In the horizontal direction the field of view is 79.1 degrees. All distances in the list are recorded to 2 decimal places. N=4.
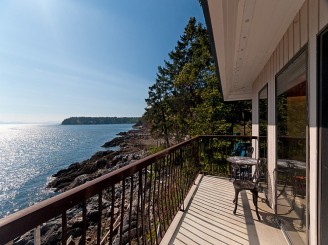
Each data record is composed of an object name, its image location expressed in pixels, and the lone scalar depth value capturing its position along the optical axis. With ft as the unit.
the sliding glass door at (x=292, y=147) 6.07
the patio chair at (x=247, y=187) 9.72
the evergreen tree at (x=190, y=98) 31.71
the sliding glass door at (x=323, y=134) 4.60
